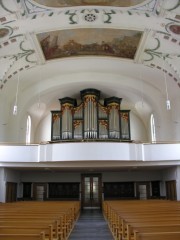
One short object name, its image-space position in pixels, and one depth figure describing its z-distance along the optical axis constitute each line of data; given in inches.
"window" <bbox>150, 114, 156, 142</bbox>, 745.8
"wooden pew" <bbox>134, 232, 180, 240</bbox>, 158.4
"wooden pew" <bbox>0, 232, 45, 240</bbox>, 154.0
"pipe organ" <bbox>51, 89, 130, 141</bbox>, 697.6
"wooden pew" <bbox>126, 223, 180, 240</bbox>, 184.6
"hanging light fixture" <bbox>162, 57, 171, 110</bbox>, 595.5
